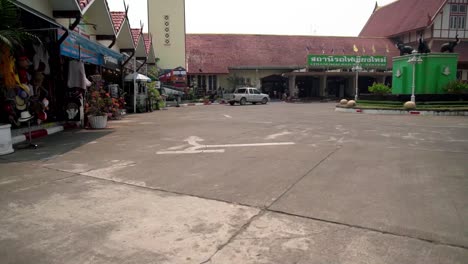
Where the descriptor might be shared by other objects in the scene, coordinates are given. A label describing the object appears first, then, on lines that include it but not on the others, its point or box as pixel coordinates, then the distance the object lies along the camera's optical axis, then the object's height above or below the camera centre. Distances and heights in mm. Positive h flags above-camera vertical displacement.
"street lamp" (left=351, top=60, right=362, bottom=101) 33162 +2925
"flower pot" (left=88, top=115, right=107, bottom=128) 12016 -730
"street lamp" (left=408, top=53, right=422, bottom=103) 20148 +2084
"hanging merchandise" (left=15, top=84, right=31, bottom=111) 9016 +63
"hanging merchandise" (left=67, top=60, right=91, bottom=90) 11268 +771
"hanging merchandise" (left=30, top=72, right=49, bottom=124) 8555 +36
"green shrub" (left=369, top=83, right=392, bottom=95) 23109 +619
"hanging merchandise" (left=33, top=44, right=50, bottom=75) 10383 +1192
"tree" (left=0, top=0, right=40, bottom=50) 7137 +1546
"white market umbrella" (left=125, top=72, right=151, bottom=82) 19891 +1239
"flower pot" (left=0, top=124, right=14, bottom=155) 7371 -833
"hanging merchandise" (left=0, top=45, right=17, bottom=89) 7832 +729
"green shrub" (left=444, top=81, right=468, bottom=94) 20234 +643
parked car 30906 +254
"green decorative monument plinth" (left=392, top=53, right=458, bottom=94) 20766 +1538
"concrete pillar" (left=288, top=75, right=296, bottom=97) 36719 +1536
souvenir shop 8805 +683
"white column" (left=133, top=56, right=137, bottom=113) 19812 +580
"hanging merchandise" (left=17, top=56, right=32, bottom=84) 9203 +837
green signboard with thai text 34562 +3690
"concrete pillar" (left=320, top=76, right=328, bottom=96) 37450 +1375
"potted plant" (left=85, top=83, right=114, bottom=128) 12016 -302
